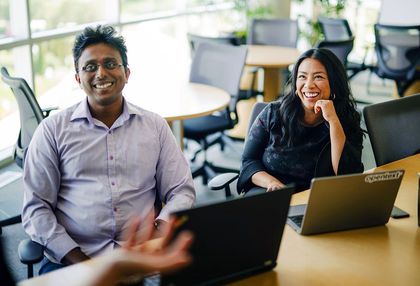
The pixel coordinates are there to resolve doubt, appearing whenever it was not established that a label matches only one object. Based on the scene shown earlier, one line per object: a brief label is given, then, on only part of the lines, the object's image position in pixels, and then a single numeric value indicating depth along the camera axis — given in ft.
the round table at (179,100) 10.40
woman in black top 7.50
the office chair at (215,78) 12.39
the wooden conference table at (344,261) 4.81
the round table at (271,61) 15.25
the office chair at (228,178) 7.63
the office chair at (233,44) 14.33
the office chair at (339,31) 19.04
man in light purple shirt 6.23
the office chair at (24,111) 8.55
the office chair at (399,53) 17.57
